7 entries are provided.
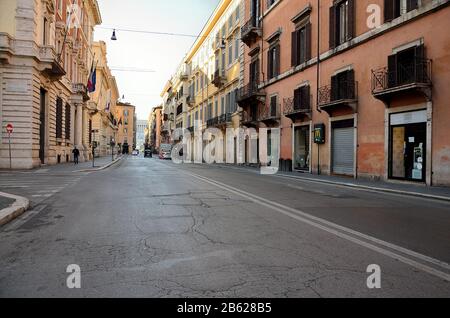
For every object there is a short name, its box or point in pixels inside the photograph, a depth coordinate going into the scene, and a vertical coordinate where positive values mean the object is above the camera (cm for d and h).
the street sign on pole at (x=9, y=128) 2211 +127
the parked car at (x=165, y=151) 6956 +48
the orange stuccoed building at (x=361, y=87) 1603 +331
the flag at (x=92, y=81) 3668 +635
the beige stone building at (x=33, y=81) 2488 +468
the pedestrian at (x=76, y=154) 3563 -11
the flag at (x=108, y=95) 8066 +1121
